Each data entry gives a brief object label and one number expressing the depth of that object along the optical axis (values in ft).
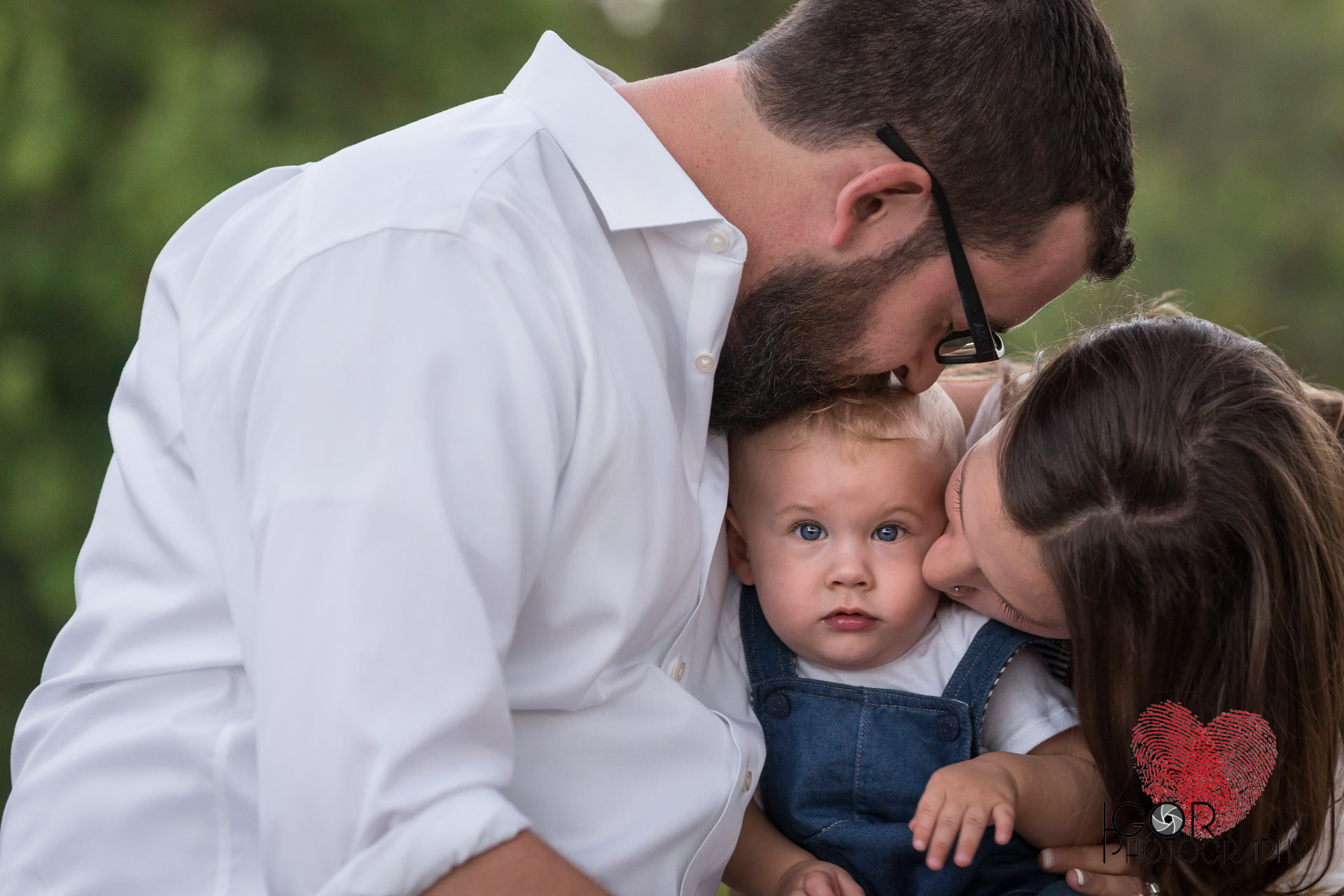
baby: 6.30
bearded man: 5.60
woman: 5.99
